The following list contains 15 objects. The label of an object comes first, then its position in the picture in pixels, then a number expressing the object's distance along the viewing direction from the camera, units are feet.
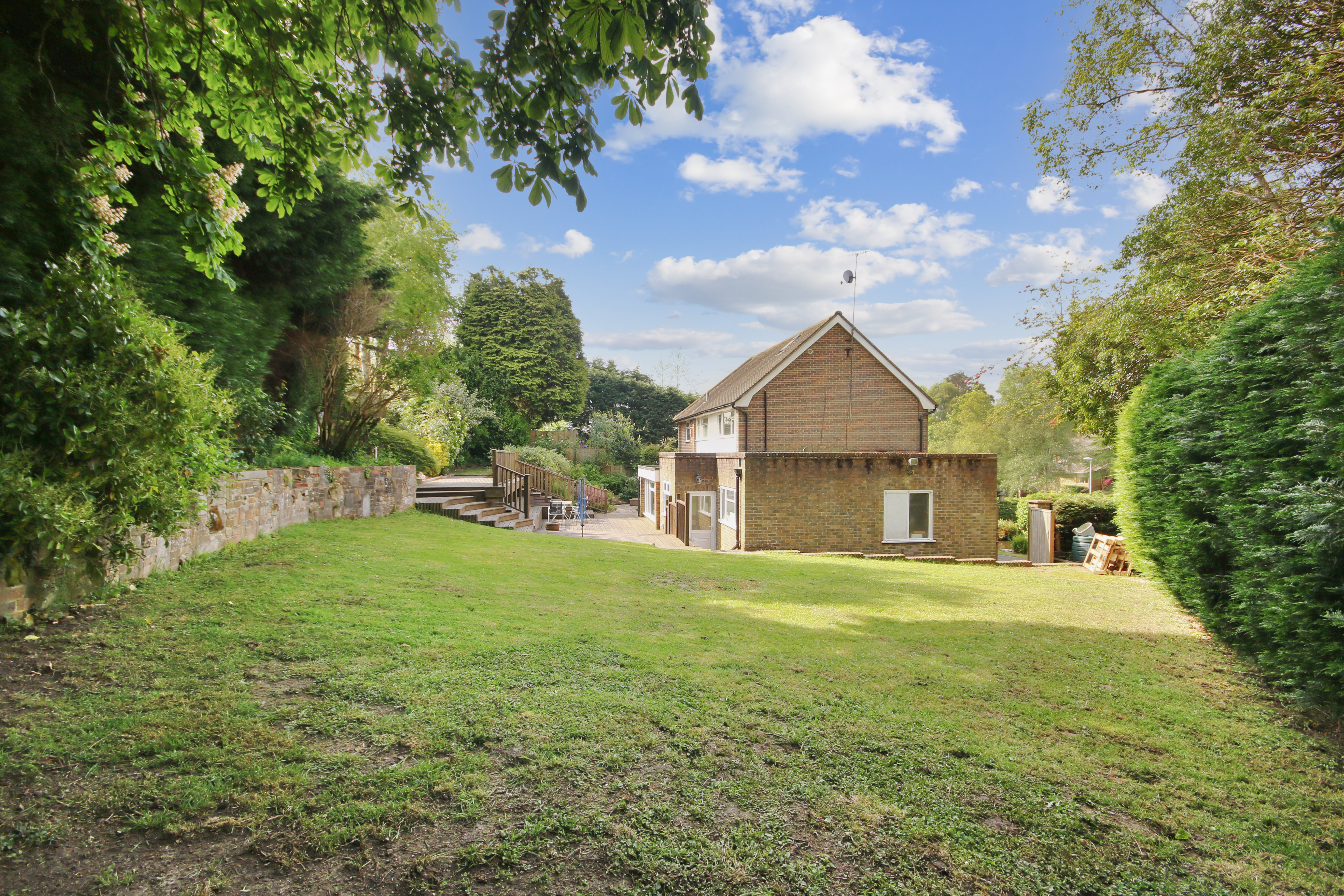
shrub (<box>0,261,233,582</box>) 14.25
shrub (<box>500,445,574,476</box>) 97.50
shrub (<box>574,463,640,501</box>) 121.49
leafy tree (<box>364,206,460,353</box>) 56.95
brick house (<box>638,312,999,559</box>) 59.77
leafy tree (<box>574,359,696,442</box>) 182.70
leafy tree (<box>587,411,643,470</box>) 135.74
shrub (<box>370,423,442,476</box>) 55.01
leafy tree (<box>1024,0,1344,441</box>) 26.89
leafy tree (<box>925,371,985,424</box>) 236.84
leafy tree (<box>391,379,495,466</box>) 73.67
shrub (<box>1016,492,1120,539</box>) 66.90
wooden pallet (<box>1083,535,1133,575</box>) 46.09
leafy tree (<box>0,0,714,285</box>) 14.38
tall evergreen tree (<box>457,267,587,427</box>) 144.15
